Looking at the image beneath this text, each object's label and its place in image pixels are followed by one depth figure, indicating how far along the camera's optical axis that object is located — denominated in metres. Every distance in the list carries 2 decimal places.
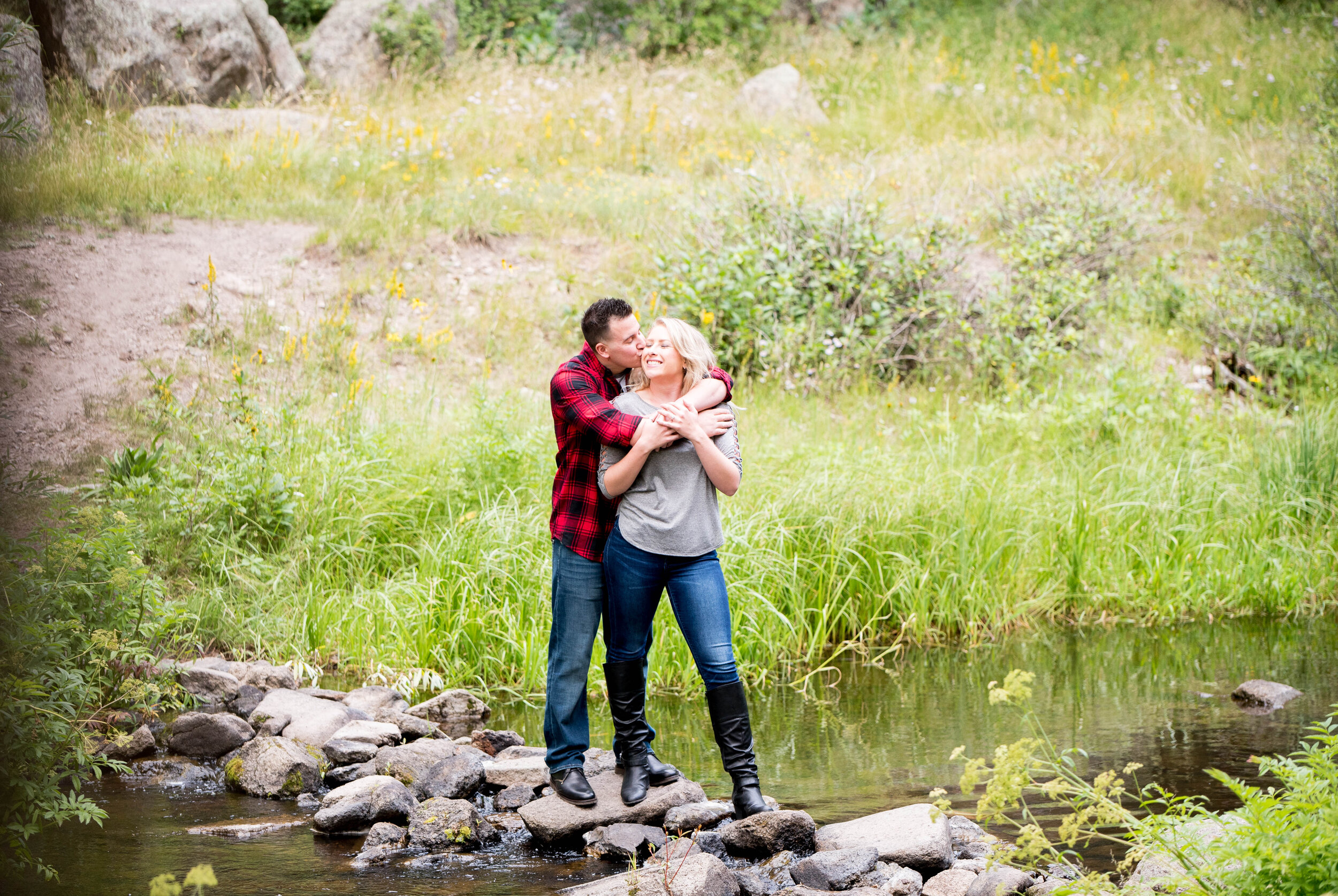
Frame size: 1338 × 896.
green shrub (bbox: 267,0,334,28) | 35.69
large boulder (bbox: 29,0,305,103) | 26.16
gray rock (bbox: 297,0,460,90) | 33.50
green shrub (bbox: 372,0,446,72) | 33.87
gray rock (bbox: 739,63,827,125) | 32.72
